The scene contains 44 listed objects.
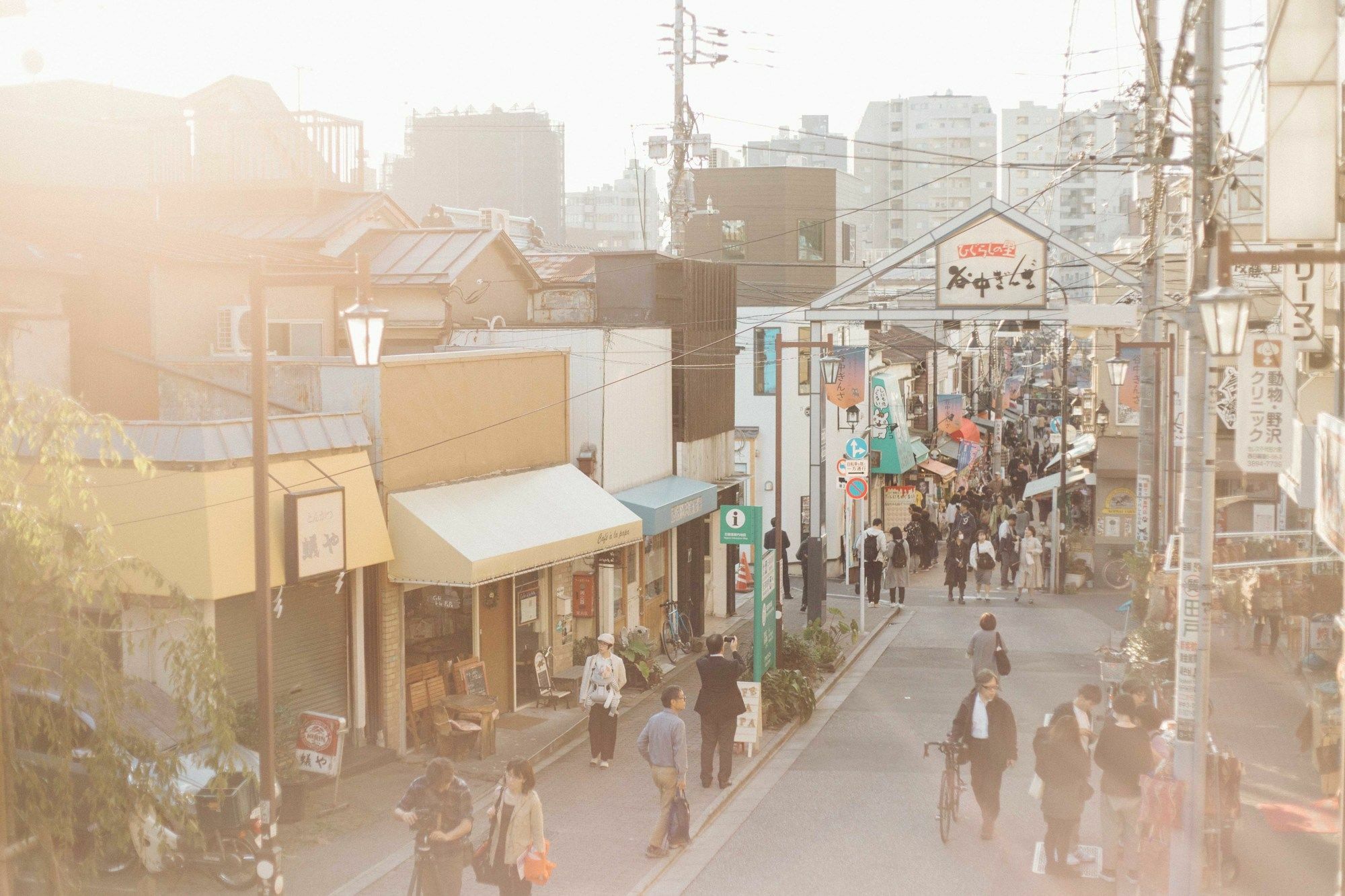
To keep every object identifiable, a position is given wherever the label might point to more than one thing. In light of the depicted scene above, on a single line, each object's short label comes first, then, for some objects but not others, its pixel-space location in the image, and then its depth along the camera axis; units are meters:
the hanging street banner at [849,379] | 30.33
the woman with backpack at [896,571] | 29.12
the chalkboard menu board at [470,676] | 16.48
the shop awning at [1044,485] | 36.59
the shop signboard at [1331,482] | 10.48
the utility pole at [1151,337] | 17.25
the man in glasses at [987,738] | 12.05
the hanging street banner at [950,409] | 50.98
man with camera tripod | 9.37
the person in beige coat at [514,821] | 9.52
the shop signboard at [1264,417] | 13.65
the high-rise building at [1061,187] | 113.25
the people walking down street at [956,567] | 29.64
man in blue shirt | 12.05
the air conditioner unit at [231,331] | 17.41
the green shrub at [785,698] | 17.53
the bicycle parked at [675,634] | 22.97
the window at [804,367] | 35.69
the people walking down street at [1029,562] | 30.81
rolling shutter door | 13.38
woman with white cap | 15.16
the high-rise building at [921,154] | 125.75
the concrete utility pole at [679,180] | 32.28
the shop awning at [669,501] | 21.12
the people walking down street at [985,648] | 15.77
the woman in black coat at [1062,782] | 10.91
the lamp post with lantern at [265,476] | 9.01
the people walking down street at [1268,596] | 15.59
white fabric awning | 15.35
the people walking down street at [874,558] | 28.62
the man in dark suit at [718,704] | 13.98
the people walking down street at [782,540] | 20.62
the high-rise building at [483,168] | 73.81
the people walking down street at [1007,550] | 31.95
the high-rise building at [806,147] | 104.12
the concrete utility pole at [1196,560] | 9.65
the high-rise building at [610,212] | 112.19
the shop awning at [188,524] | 12.43
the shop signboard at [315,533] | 13.35
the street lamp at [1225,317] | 8.41
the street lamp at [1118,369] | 27.78
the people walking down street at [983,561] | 29.53
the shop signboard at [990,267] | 24.06
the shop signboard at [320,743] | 13.19
